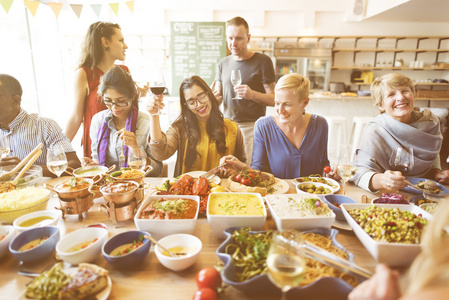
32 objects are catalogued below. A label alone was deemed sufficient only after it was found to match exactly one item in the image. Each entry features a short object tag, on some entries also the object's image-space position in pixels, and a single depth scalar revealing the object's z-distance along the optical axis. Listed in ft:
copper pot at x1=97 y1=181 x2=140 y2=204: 4.46
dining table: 3.17
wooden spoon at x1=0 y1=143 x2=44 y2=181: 5.46
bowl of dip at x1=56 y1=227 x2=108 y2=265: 3.46
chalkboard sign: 19.36
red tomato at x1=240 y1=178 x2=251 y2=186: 5.71
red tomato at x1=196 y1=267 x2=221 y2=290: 3.07
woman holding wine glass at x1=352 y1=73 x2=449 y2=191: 7.12
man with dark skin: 7.26
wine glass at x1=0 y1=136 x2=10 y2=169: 6.46
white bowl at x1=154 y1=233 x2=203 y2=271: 3.39
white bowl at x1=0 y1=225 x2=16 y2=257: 3.70
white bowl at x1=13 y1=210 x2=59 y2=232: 4.12
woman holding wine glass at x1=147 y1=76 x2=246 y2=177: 8.18
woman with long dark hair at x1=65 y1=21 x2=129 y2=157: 9.11
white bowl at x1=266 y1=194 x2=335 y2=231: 4.01
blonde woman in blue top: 7.51
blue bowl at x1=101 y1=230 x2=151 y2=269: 3.43
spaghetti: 3.14
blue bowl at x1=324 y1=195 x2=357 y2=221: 4.59
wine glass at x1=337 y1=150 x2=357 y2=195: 5.44
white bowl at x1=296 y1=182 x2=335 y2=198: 5.37
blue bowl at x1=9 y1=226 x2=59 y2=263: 3.52
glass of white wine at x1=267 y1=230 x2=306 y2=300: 2.73
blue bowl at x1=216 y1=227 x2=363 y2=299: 2.95
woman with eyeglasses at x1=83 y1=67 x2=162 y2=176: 7.75
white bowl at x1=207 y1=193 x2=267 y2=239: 4.08
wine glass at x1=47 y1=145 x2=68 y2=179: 5.47
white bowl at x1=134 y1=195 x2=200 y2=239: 4.03
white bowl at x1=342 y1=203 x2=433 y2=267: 3.40
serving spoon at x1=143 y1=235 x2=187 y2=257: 3.55
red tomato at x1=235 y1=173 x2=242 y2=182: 5.92
